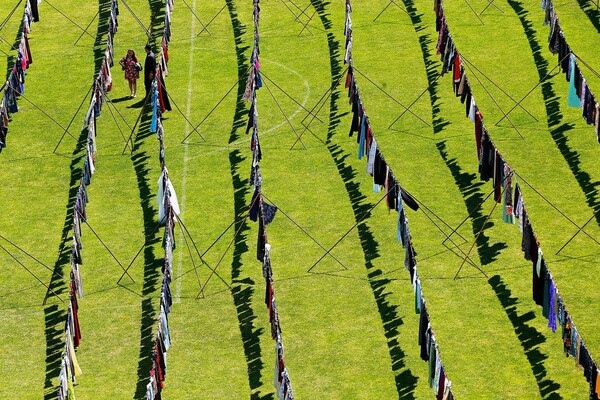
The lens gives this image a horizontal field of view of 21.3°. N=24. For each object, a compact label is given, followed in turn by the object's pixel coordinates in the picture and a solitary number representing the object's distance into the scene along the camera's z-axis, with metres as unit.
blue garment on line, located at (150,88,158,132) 54.84
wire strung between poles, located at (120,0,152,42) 64.19
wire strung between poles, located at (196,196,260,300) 47.09
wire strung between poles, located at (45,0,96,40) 65.38
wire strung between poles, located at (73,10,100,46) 64.99
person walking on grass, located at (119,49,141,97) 58.31
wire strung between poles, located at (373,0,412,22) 65.51
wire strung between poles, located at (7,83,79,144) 55.78
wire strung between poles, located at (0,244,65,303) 46.78
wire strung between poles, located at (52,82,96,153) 56.29
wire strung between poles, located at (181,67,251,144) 56.33
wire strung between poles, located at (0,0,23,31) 65.47
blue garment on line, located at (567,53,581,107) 52.75
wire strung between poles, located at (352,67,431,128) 56.64
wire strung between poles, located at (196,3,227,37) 65.03
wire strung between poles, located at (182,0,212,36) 65.02
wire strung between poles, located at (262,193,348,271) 47.75
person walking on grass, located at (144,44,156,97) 57.97
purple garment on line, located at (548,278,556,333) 42.00
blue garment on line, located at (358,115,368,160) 51.38
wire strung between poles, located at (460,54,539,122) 56.41
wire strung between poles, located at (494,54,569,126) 55.62
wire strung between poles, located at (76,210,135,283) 47.59
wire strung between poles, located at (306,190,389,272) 47.57
